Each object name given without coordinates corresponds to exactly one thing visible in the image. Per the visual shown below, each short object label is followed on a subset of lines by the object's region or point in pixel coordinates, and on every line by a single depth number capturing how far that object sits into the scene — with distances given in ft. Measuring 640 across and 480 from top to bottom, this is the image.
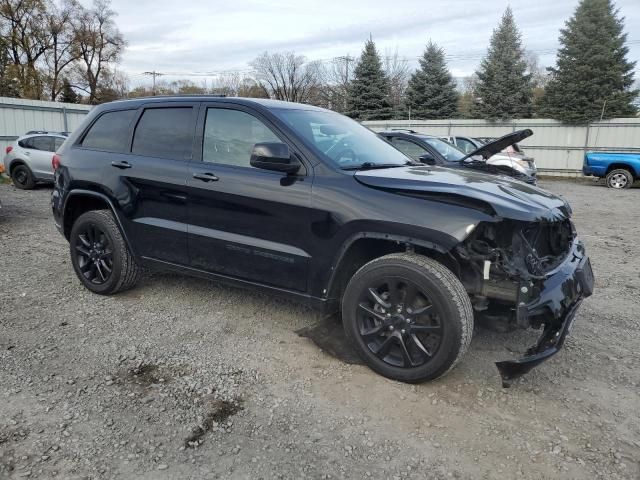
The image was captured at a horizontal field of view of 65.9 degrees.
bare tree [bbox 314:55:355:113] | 152.76
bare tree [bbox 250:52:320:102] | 178.50
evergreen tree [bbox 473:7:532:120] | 95.66
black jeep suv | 9.86
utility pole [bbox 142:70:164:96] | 213.66
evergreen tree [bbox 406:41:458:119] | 103.09
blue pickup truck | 54.95
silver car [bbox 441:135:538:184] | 43.00
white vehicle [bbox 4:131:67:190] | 42.50
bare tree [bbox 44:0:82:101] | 134.72
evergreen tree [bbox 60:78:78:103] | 142.10
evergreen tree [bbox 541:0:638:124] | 85.30
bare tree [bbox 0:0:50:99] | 124.67
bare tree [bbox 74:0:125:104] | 142.61
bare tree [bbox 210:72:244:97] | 201.40
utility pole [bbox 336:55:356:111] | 163.02
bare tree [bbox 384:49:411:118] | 111.55
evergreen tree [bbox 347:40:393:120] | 106.11
